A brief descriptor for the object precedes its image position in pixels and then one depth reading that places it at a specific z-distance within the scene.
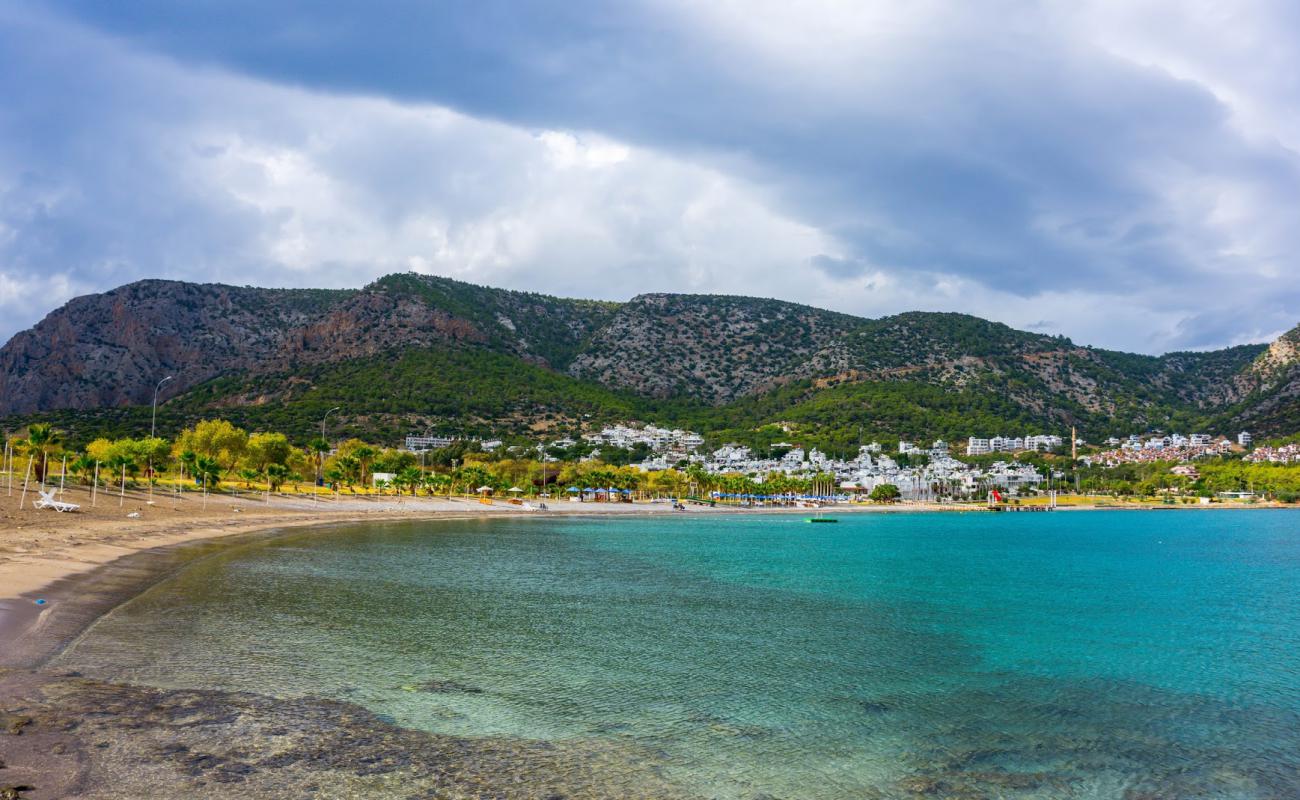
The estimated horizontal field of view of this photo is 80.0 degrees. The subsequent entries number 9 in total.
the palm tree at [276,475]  76.69
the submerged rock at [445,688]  15.04
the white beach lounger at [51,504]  40.16
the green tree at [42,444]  52.38
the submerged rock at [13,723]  10.58
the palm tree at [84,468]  56.66
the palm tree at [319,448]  83.44
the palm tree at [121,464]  58.84
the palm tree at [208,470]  64.81
